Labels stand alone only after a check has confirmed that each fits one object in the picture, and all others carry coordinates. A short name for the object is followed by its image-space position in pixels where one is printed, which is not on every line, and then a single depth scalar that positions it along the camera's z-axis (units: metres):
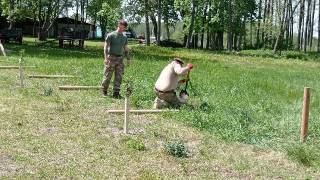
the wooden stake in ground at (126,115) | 10.36
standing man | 15.01
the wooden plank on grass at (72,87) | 16.25
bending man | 13.36
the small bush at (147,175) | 7.60
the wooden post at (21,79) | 15.88
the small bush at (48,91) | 14.90
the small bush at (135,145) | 9.30
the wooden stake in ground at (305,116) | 10.08
